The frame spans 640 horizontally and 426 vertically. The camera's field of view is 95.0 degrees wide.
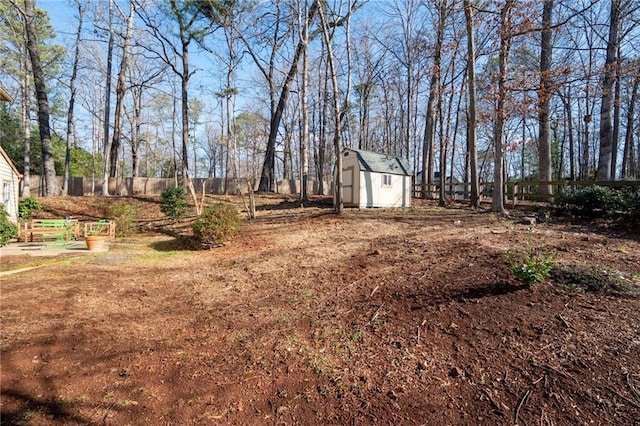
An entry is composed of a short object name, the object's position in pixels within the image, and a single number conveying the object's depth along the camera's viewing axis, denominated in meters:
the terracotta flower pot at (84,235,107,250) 7.47
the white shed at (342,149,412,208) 13.88
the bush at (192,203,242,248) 7.79
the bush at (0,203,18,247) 8.03
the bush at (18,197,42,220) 11.63
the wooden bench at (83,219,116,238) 9.74
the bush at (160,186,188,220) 12.19
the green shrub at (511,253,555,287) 3.40
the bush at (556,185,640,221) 7.09
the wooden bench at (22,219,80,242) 8.69
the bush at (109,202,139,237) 10.34
